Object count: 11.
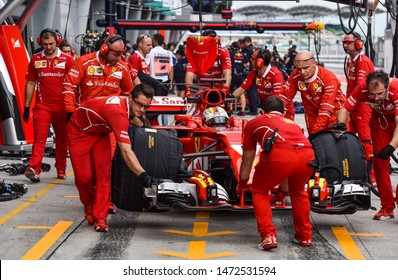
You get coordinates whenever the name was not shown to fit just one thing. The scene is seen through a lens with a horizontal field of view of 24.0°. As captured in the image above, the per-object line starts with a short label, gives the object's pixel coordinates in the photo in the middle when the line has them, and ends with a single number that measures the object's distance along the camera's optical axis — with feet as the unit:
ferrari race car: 27.81
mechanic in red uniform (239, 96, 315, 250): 25.63
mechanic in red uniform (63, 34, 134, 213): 33.81
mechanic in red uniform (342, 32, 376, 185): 38.52
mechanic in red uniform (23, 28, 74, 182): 38.47
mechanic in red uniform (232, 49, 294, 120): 40.78
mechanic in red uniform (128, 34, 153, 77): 45.06
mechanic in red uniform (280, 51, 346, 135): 33.94
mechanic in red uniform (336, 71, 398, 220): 29.78
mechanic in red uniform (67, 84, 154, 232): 27.37
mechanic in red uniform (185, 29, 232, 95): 43.87
